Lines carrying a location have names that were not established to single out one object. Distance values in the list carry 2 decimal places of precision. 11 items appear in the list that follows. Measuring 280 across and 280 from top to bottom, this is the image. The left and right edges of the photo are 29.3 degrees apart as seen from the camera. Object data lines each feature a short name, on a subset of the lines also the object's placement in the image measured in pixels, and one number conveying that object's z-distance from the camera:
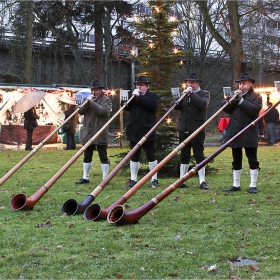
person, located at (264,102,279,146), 23.84
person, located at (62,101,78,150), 21.00
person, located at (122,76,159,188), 10.32
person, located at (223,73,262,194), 9.45
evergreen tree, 12.25
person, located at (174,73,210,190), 10.30
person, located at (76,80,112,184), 10.92
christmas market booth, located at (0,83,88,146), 20.33
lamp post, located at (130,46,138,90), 34.71
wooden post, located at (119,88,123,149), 22.09
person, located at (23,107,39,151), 20.39
